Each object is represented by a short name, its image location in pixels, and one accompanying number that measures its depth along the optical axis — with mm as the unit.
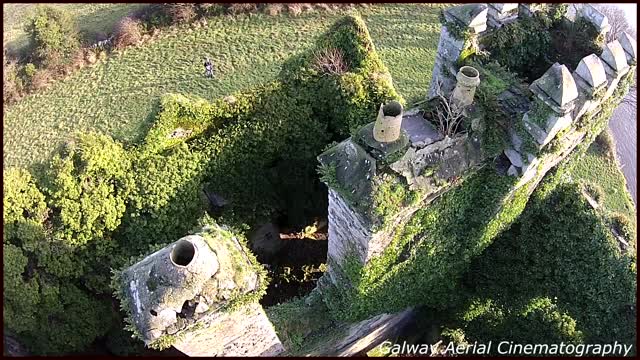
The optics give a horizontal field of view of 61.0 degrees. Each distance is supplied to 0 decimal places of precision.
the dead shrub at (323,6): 26594
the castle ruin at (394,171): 9383
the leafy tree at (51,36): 23016
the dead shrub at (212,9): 25625
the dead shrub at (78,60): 23766
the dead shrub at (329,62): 16875
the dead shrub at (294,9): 26219
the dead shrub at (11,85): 22922
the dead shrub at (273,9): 26062
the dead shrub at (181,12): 25078
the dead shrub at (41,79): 23203
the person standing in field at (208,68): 22672
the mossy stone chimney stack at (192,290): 9125
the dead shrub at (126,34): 24500
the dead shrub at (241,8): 25953
